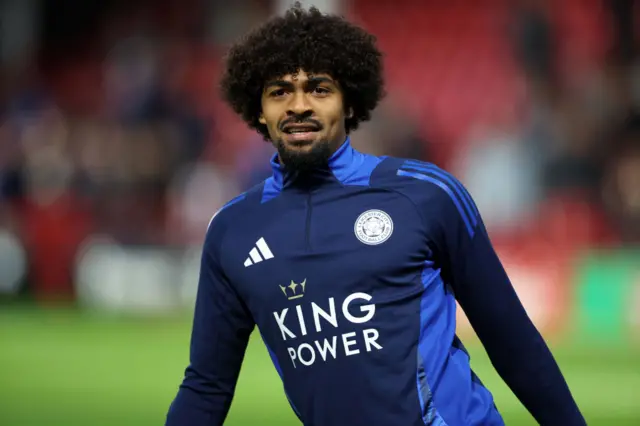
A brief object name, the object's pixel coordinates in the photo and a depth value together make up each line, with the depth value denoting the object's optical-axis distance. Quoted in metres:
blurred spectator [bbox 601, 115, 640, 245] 27.33
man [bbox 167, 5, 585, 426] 7.13
